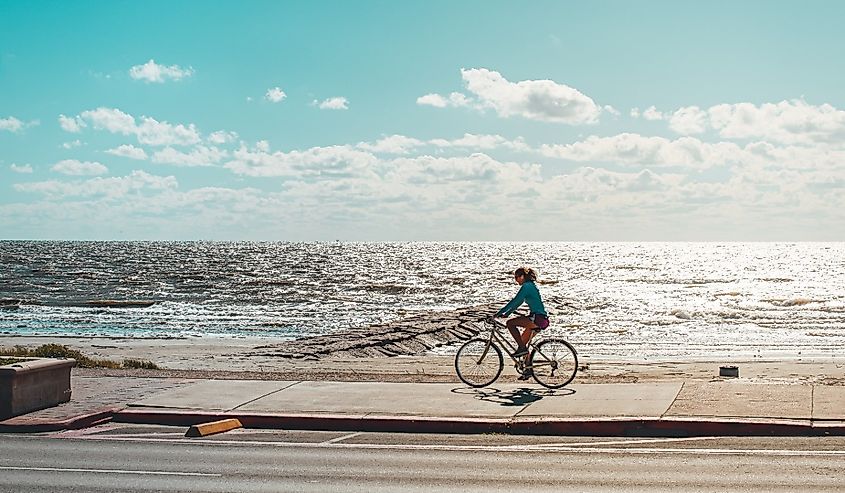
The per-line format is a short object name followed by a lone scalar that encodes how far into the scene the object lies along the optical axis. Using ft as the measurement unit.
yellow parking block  36.99
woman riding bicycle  46.19
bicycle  46.93
